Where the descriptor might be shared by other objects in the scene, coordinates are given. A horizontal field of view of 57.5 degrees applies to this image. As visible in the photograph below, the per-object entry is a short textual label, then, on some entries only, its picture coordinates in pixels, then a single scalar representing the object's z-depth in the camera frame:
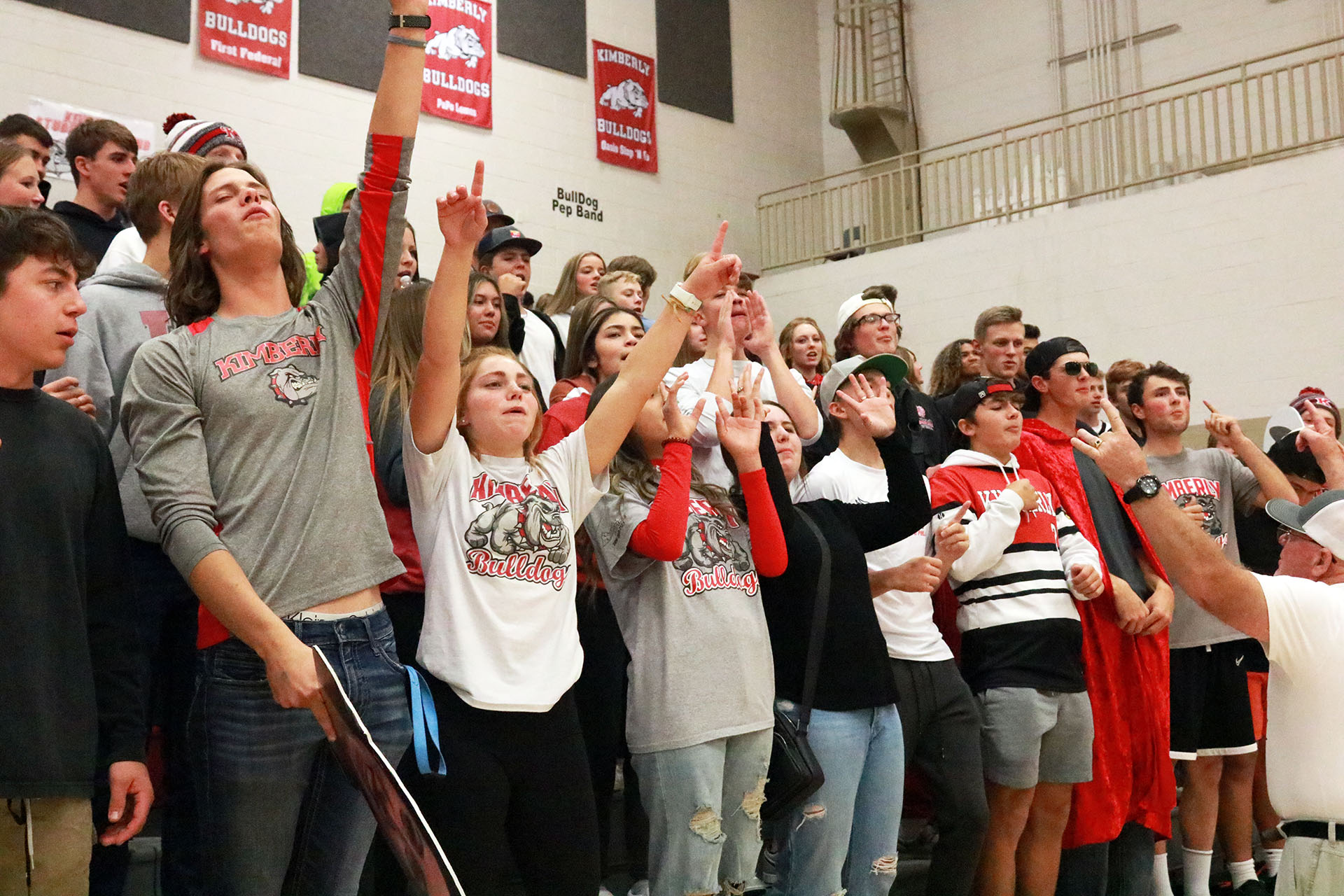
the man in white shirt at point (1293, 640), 2.38
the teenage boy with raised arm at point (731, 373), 3.22
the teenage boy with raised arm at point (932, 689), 3.27
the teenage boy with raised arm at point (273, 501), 1.89
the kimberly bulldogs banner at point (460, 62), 9.04
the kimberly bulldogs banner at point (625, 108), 10.41
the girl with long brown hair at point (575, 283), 5.05
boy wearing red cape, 3.79
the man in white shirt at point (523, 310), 4.17
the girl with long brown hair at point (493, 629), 2.29
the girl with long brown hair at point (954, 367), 5.40
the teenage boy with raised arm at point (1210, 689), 4.25
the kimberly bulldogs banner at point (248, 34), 7.91
